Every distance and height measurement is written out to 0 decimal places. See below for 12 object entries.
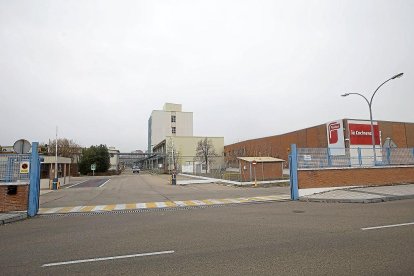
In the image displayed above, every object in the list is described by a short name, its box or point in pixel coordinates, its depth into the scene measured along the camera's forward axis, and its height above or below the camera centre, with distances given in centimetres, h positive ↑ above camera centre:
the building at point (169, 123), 11244 +1670
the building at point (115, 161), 10580 +182
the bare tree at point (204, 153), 7278 +306
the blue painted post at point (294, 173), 1656 -62
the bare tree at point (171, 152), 7862 +370
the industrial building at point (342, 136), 4141 +446
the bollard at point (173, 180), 3319 -184
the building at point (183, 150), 8200 +464
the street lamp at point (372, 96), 2011 +547
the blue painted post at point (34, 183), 1248 -74
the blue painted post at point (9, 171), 1275 -15
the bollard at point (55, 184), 2977 -181
